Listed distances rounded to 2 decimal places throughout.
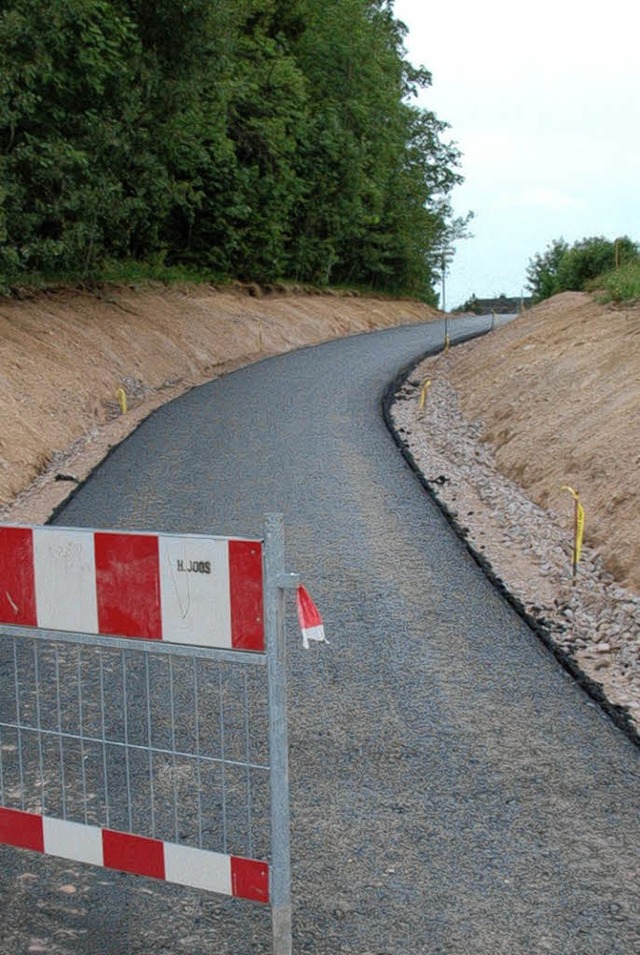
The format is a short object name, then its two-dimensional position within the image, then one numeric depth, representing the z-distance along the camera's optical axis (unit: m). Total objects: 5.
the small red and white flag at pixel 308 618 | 3.65
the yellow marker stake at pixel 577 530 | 9.14
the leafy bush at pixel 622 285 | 19.06
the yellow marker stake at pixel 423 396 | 19.39
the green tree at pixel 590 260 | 26.92
